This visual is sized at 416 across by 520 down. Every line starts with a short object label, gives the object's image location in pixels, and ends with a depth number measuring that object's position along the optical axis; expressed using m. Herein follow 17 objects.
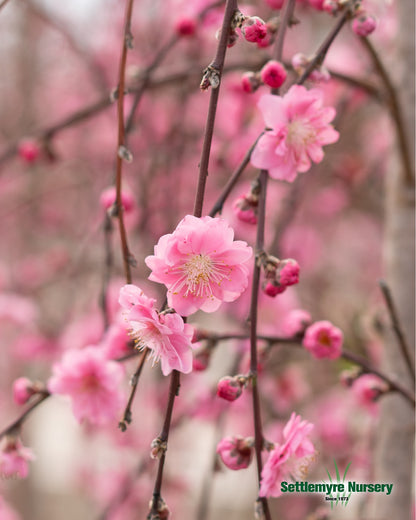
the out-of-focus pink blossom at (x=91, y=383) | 0.73
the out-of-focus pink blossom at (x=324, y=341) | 0.71
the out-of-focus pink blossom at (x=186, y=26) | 0.76
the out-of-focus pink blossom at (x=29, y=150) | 0.81
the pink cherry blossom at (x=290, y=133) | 0.68
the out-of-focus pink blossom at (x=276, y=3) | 0.74
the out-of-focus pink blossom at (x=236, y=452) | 0.68
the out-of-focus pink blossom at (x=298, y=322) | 0.72
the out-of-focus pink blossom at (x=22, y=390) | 0.72
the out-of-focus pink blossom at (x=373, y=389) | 0.73
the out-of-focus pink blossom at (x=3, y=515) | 0.80
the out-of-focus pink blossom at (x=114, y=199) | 0.73
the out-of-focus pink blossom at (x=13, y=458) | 0.71
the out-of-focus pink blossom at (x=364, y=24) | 0.69
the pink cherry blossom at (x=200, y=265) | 0.66
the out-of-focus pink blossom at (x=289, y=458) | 0.66
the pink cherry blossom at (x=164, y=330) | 0.65
